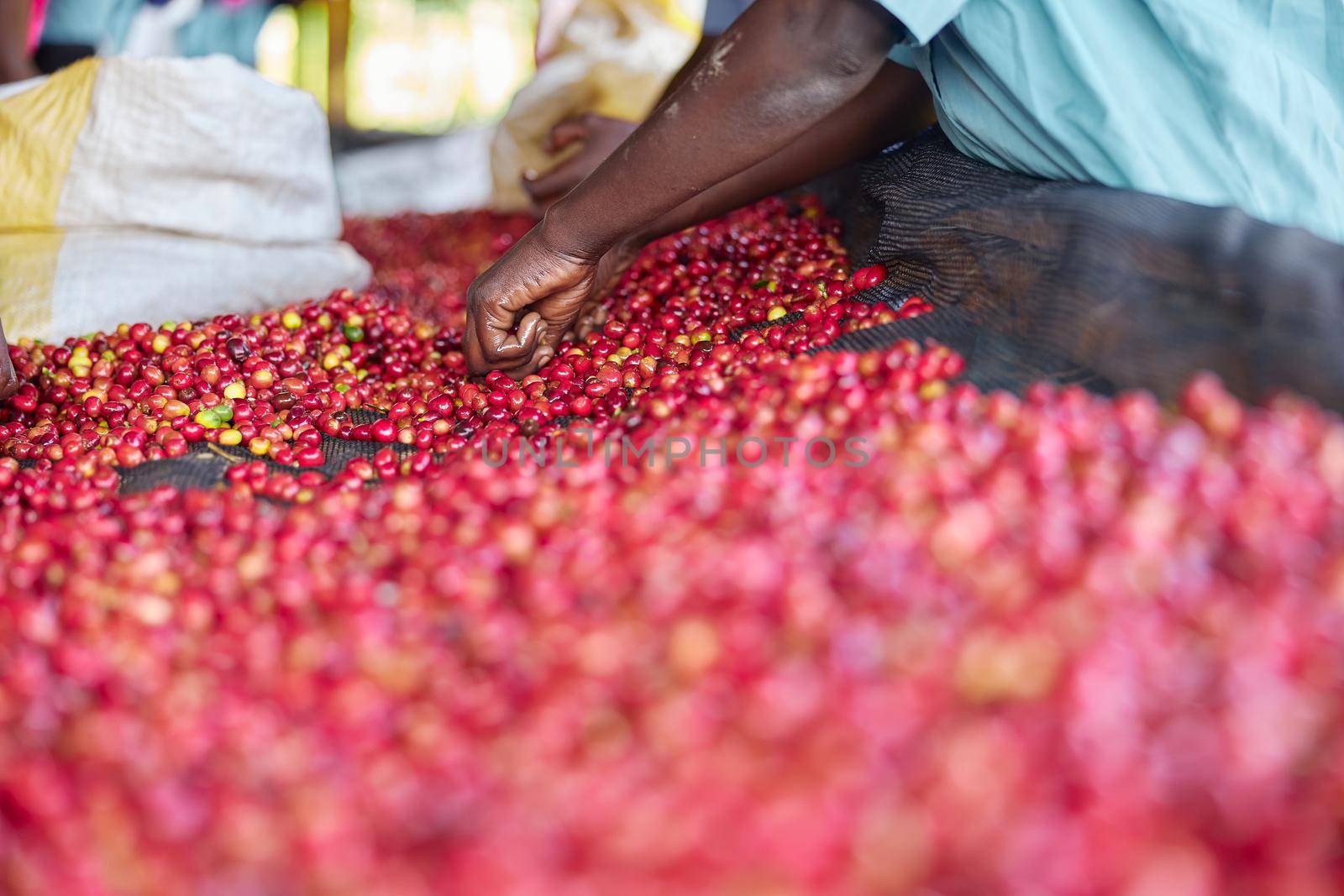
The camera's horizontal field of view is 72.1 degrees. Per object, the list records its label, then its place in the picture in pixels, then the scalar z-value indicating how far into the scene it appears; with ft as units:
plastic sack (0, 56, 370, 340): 9.07
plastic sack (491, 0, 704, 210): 12.22
